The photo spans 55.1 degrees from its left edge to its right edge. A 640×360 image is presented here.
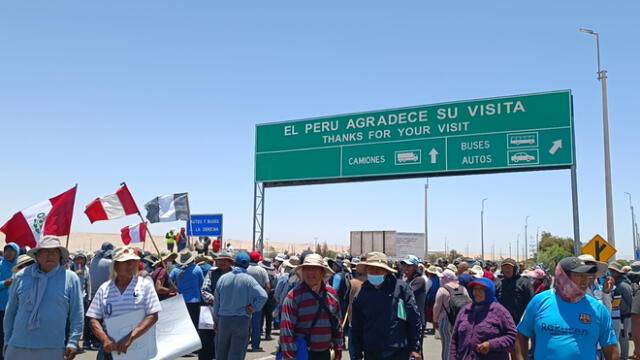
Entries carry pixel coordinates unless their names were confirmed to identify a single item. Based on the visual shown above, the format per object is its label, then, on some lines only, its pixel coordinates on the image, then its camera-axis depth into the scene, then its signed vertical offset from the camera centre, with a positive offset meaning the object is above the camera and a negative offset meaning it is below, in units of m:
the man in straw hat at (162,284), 11.00 -0.85
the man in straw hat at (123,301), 5.75 -0.60
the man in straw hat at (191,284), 11.26 -0.84
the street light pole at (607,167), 18.97 +2.31
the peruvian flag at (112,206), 11.77 +0.63
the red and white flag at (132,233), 20.16 +0.16
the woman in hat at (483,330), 5.89 -0.88
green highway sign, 19.98 +3.50
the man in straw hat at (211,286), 9.77 -0.79
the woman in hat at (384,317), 6.20 -0.80
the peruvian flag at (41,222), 10.46 +0.26
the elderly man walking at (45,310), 5.78 -0.70
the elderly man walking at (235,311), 8.66 -1.02
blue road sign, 25.08 +0.54
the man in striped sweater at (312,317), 5.74 -0.74
